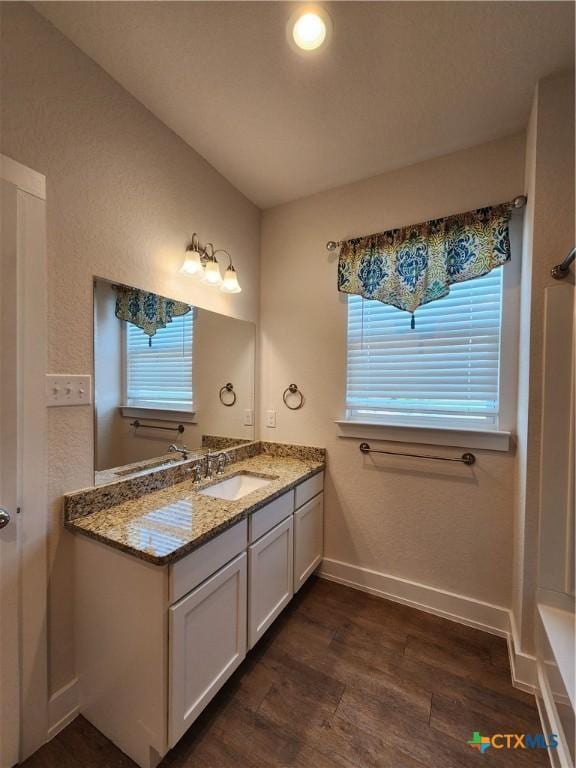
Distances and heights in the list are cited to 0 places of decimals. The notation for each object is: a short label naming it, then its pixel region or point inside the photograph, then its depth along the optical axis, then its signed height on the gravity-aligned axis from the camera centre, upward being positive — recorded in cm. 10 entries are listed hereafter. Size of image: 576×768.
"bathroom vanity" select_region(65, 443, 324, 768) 102 -84
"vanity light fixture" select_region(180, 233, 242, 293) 165 +62
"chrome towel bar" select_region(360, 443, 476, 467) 171 -45
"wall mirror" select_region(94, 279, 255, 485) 138 -2
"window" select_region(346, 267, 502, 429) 171 +12
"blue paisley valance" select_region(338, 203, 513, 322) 164 +72
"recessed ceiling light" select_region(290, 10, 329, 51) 108 +125
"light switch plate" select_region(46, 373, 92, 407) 116 -6
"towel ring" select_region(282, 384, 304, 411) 222 -12
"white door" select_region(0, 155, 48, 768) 104 -32
